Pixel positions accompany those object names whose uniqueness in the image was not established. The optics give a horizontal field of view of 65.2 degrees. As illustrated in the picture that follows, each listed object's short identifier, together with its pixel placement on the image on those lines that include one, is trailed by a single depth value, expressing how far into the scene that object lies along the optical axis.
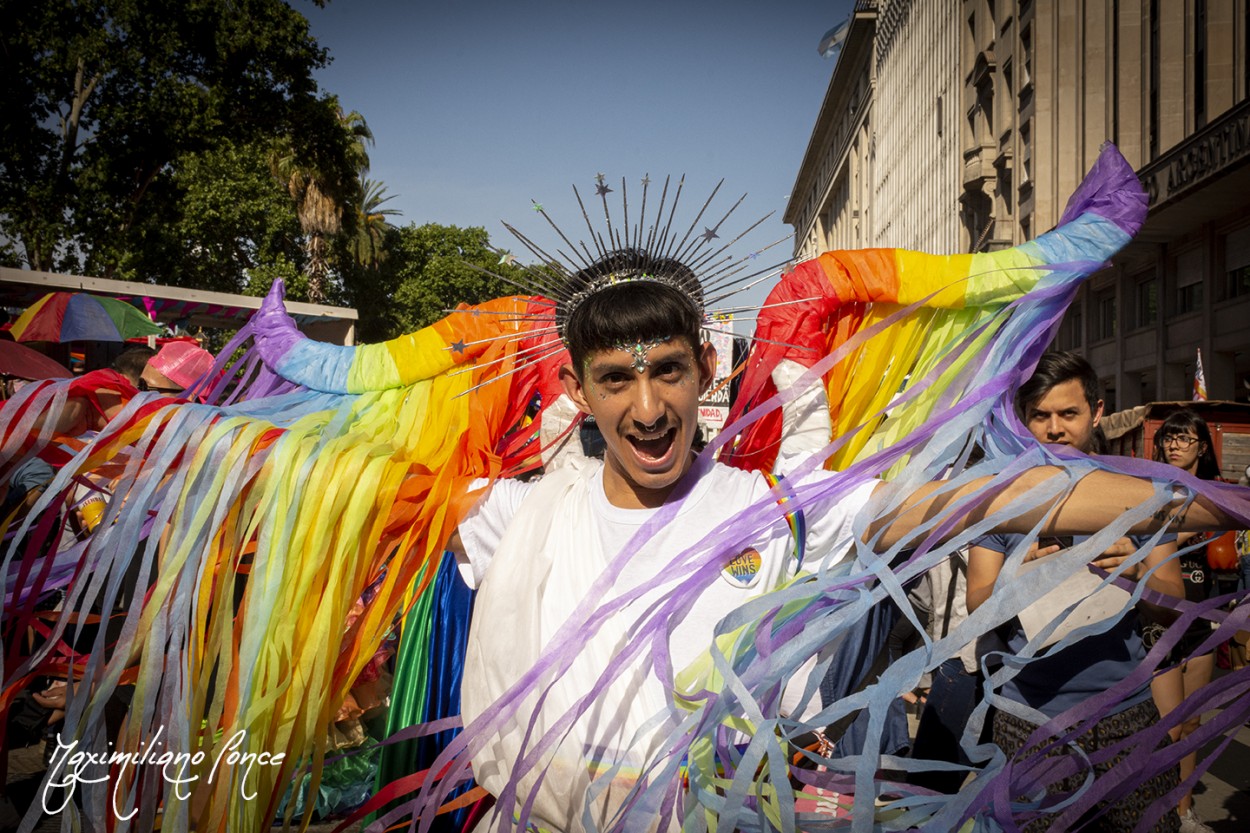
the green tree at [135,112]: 14.20
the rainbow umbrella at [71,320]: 7.02
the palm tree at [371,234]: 31.03
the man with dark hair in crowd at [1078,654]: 2.29
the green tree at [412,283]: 32.28
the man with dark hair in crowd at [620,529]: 1.81
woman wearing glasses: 4.16
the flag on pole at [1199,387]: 11.91
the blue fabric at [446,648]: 2.73
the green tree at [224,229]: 16.59
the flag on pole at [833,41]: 51.41
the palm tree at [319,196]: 21.16
